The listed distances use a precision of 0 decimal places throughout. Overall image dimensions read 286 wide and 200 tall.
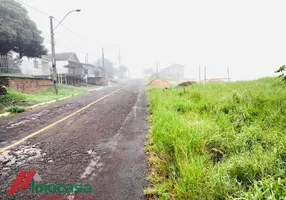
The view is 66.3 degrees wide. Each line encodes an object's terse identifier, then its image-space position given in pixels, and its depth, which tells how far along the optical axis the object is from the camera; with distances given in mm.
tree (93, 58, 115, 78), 76788
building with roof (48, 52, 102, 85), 32678
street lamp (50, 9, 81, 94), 19734
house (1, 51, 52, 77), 27681
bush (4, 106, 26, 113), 10234
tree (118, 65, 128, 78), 101062
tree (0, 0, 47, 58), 23250
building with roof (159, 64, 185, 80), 87525
